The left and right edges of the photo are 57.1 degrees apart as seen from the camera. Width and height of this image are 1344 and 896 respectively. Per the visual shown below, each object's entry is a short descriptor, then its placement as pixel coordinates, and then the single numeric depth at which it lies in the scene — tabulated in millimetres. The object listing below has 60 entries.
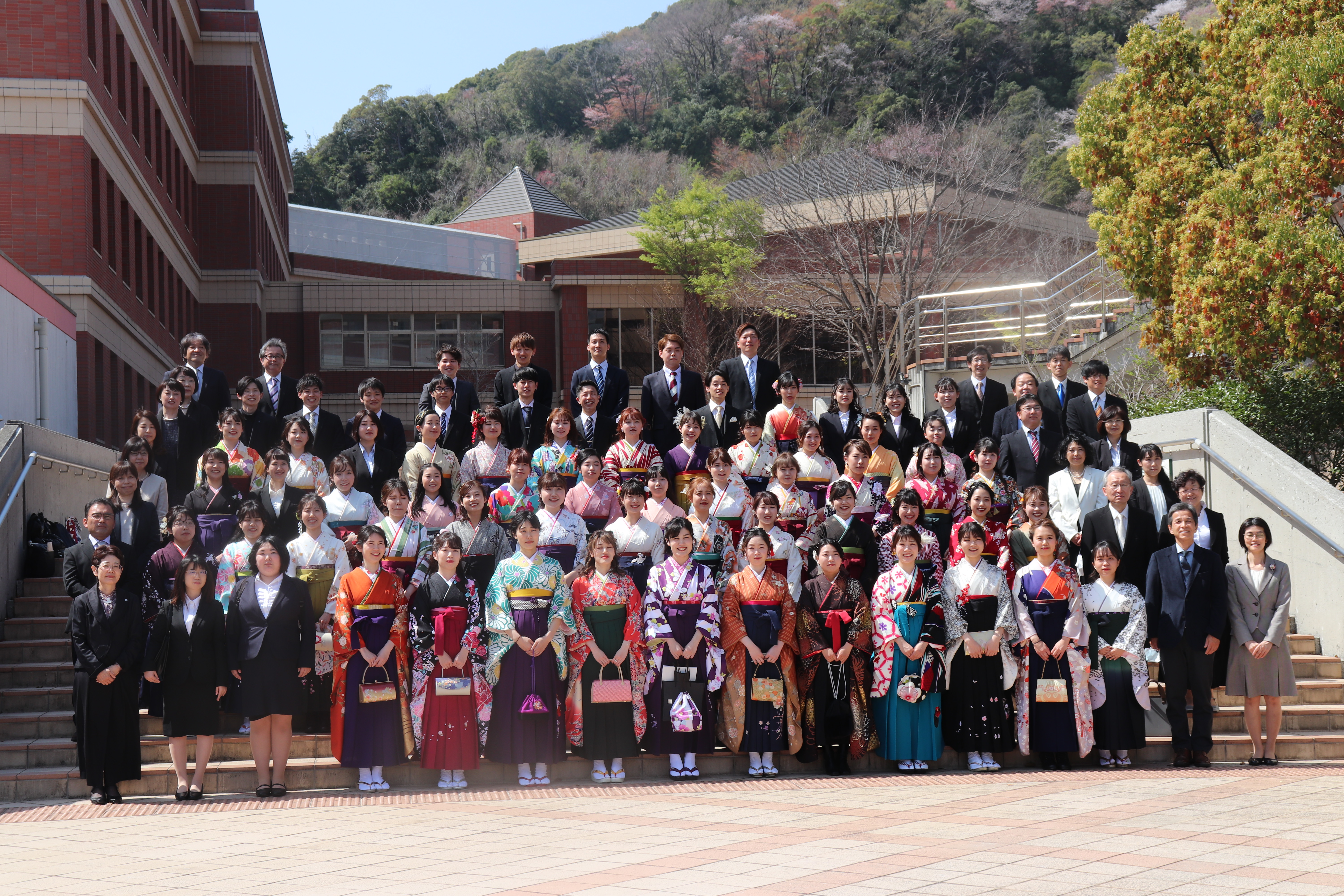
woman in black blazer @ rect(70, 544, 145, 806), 7301
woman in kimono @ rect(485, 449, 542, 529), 8836
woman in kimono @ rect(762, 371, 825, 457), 9797
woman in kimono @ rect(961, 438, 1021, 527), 8906
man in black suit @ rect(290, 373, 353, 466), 9734
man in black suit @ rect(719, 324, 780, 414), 10398
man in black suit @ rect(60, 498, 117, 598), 7820
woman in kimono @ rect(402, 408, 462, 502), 9312
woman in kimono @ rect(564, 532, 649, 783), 7895
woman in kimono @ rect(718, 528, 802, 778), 7992
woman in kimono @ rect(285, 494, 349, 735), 7988
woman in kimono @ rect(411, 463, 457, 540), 8562
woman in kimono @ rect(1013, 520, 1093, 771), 7996
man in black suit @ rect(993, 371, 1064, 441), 9859
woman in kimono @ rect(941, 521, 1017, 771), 8055
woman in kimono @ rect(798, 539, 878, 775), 8070
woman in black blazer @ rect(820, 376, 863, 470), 10008
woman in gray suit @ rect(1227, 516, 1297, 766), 8062
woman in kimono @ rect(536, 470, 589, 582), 8398
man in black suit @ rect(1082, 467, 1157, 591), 8602
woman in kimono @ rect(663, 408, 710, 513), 9328
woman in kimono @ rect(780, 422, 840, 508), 9289
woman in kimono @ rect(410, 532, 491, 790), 7781
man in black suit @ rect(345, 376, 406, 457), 9711
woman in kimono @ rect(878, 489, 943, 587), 8352
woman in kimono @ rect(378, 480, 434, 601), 8125
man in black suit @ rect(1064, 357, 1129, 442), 9742
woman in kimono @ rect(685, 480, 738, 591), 8242
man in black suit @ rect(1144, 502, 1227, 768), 8078
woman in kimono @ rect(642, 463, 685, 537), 8570
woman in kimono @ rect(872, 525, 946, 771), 7977
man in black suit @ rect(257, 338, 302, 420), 10125
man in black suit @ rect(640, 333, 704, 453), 10148
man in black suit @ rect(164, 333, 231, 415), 10023
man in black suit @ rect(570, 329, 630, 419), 10305
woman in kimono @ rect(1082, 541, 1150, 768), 8047
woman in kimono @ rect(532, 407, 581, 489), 9375
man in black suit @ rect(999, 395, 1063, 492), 9531
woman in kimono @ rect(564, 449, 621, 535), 8805
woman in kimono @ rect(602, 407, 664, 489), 9250
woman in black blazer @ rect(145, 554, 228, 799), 7508
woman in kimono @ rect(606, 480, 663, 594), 8359
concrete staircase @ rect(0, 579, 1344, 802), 7645
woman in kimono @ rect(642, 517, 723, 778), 7949
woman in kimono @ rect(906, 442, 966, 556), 8867
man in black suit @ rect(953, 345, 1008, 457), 10383
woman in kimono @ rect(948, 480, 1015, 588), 8375
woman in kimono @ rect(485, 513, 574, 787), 7832
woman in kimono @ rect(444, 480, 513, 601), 8219
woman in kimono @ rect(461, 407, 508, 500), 9305
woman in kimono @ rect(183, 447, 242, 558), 8570
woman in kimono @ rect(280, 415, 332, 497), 8867
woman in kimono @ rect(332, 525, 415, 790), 7688
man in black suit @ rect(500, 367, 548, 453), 9992
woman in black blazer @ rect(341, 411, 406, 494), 9414
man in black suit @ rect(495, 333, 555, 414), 10008
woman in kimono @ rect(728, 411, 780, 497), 9477
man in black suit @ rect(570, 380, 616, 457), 9898
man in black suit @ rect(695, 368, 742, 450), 10102
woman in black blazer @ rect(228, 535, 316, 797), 7531
